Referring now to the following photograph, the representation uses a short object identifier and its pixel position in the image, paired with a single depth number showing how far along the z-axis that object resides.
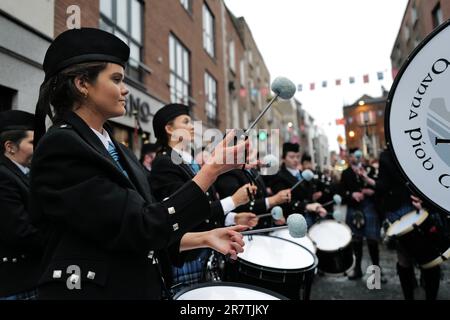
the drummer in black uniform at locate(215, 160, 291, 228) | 2.91
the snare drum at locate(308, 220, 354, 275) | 4.55
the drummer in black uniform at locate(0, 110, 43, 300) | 2.00
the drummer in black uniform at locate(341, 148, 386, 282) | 5.31
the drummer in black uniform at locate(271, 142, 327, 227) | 4.53
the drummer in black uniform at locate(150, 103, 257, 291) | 2.26
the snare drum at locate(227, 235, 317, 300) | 2.16
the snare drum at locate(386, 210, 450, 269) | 2.99
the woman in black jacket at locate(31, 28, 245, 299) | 1.09
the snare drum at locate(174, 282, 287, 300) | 1.62
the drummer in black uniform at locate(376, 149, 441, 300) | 3.41
